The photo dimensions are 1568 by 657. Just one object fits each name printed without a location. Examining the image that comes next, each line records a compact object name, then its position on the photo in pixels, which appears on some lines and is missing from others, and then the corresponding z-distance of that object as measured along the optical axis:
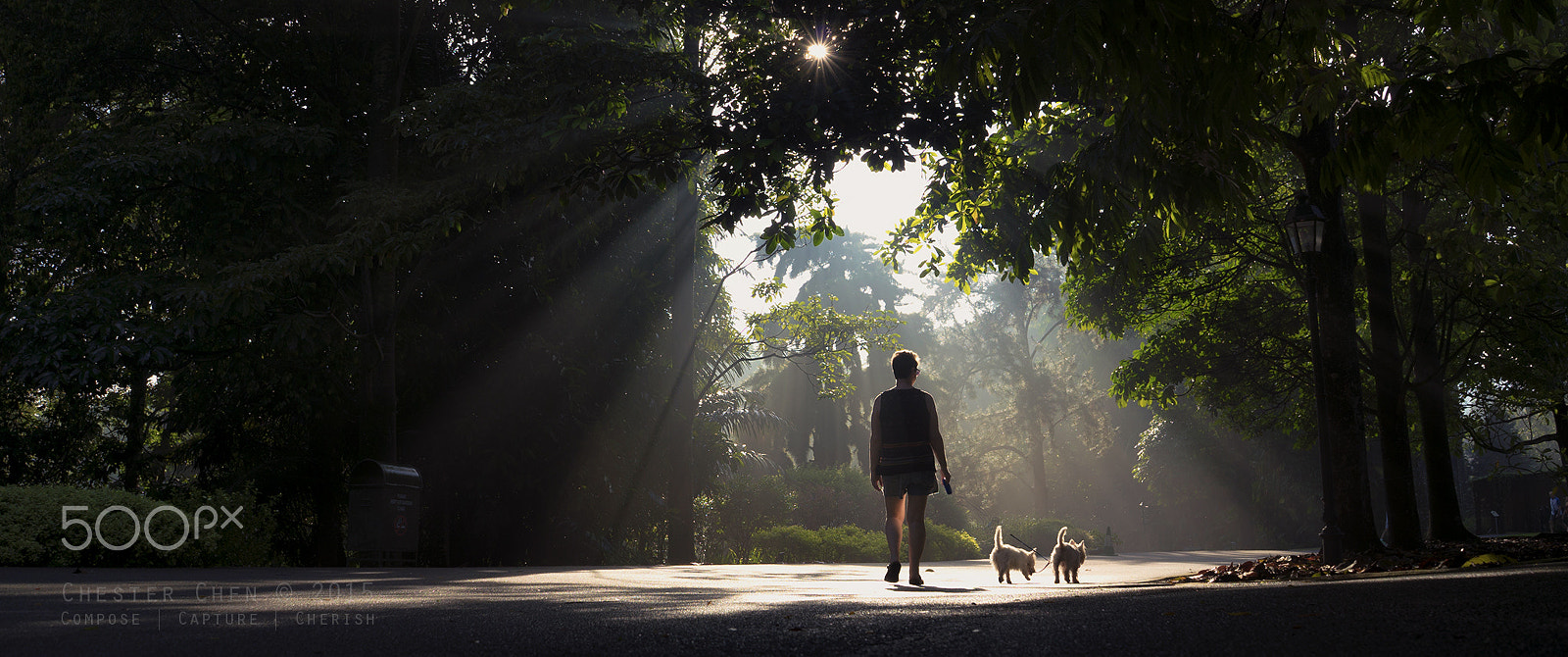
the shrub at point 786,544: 22.89
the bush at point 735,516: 26.45
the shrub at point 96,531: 11.62
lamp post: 10.62
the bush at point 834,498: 28.97
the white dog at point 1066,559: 11.62
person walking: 8.20
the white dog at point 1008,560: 11.12
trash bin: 13.42
